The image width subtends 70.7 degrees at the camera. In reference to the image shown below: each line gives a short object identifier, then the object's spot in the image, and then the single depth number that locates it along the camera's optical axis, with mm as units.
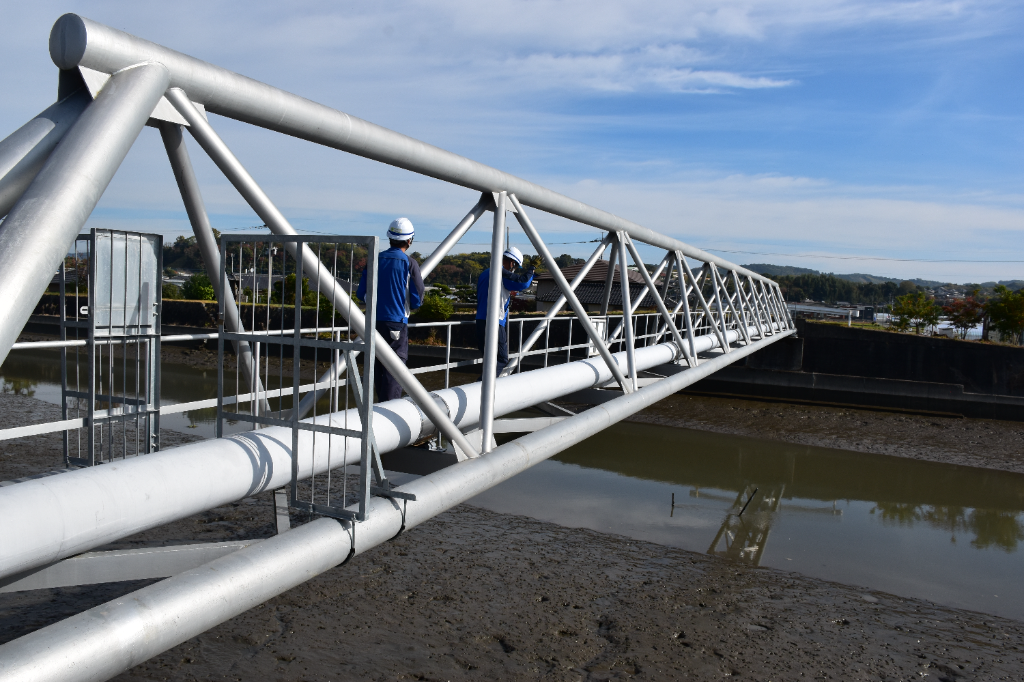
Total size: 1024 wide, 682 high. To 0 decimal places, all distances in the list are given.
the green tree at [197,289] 36344
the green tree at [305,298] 30078
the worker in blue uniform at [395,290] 4551
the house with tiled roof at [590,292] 36312
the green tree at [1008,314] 40131
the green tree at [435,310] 26953
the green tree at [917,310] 45531
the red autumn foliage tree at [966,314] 50500
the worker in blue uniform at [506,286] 5473
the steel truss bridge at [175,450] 1833
